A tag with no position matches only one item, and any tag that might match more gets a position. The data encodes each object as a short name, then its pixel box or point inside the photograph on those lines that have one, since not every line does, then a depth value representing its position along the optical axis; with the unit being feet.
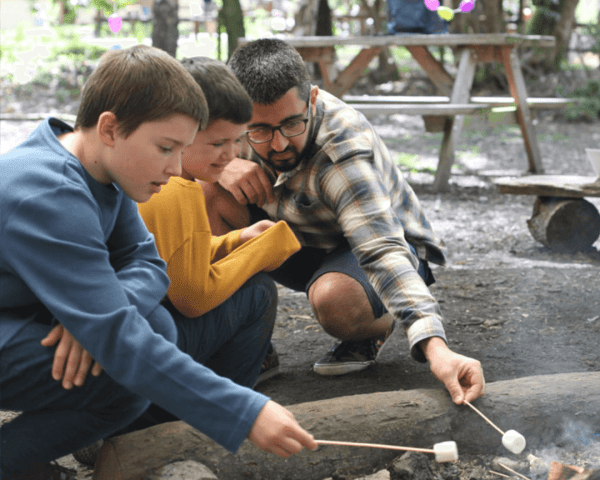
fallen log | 5.96
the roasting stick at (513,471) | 5.99
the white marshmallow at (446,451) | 5.78
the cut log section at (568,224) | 15.02
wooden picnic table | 21.12
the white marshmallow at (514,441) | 5.98
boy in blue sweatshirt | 4.64
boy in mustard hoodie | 6.41
